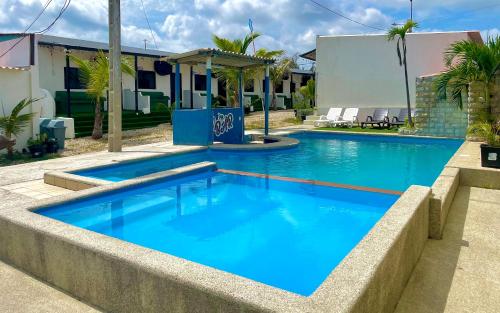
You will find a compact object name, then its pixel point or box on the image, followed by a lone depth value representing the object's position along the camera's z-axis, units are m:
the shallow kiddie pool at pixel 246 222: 4.36
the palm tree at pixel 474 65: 10.59
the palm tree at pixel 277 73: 29.42
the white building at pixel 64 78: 11.15
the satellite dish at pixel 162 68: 21.28
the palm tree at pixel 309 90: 28.12
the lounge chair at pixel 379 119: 18.65
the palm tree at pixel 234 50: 19.77
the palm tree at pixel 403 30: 16.54
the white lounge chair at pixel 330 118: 19.62
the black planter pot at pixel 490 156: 6.81
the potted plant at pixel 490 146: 6.85
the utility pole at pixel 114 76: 10.78
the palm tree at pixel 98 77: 13.48
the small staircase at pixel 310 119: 21.39
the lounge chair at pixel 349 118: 19.42
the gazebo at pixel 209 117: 12.11
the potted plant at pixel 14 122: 10.20
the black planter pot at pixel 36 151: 10.68
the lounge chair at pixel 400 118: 18.63
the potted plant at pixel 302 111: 23.11
